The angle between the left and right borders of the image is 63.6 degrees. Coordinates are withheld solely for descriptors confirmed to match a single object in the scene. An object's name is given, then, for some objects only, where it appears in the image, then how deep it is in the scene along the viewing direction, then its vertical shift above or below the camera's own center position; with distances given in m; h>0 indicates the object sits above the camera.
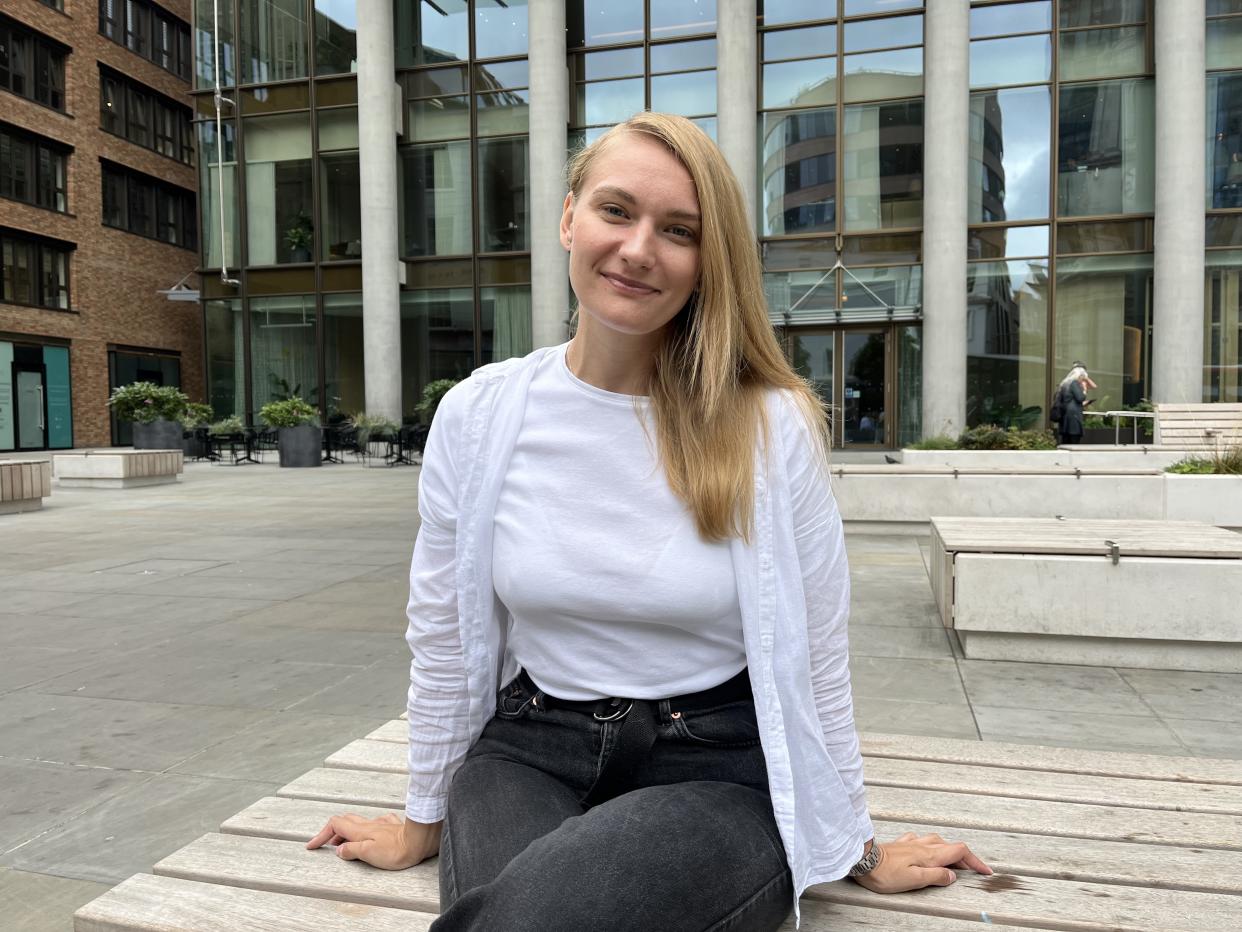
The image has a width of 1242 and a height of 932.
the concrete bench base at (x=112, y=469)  16.38 -0.72
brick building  29.92 +7.02
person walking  17.75 +0.20
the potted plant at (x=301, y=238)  27.91 +5.17
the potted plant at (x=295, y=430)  22.14 -0.15
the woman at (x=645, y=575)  1.80 -0.29
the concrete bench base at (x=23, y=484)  12.33 -0.73
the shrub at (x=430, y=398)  24.75 +0.60
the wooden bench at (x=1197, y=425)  13.10 -0.16
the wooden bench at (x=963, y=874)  1.70 -0.84
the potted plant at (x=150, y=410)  22.30 +0.34
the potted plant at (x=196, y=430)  24.84 -0.14
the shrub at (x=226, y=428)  24.28 -0.09
